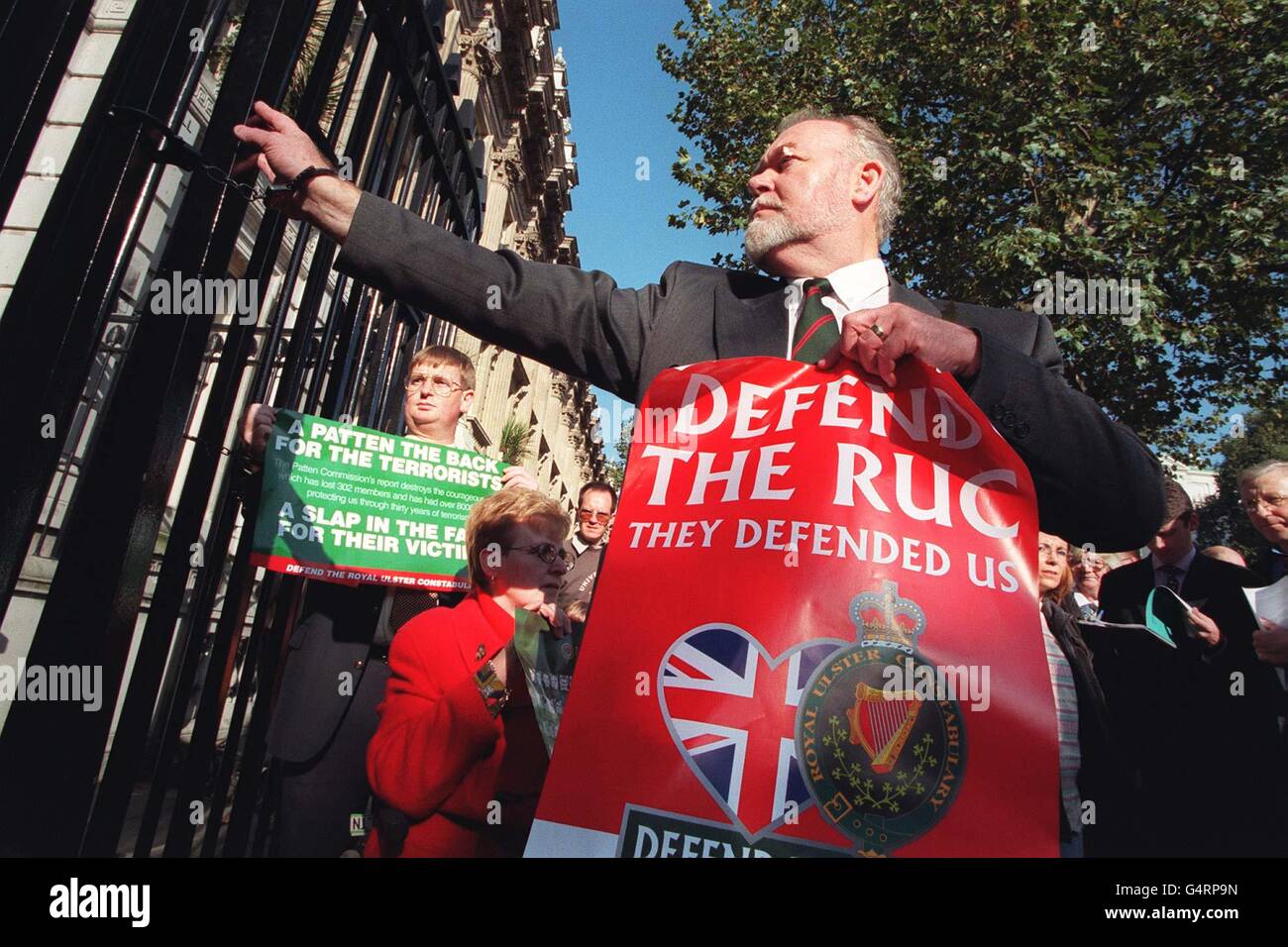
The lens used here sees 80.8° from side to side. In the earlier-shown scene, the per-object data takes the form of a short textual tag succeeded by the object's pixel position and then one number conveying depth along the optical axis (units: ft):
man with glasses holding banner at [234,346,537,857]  8.01
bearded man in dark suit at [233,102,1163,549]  4.44
